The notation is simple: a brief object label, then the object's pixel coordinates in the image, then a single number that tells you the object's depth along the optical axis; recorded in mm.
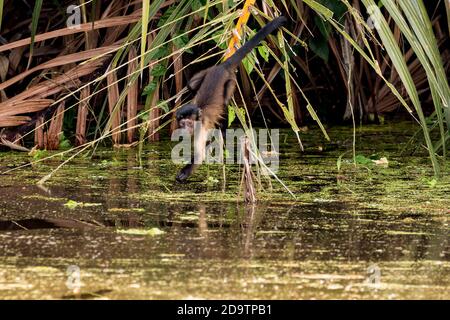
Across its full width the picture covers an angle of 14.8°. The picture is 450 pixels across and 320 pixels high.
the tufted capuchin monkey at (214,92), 5353
